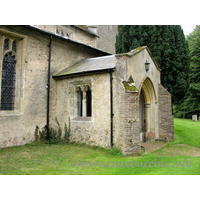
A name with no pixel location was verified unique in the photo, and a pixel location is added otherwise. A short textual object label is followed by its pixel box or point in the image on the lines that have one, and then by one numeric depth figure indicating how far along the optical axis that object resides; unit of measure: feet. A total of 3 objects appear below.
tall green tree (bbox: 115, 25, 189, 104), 44.34
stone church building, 25.34
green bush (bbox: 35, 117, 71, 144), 30.55
